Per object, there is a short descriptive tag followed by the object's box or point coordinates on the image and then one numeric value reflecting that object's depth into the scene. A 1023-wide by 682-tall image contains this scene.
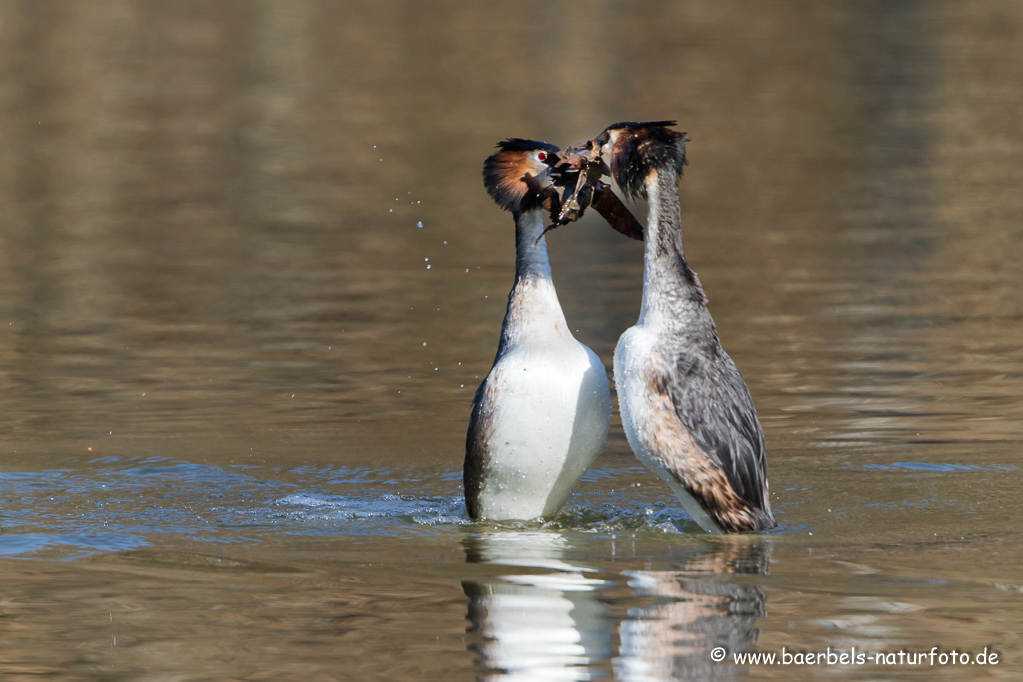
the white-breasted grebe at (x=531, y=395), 14.86
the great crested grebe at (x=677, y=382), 14.22
